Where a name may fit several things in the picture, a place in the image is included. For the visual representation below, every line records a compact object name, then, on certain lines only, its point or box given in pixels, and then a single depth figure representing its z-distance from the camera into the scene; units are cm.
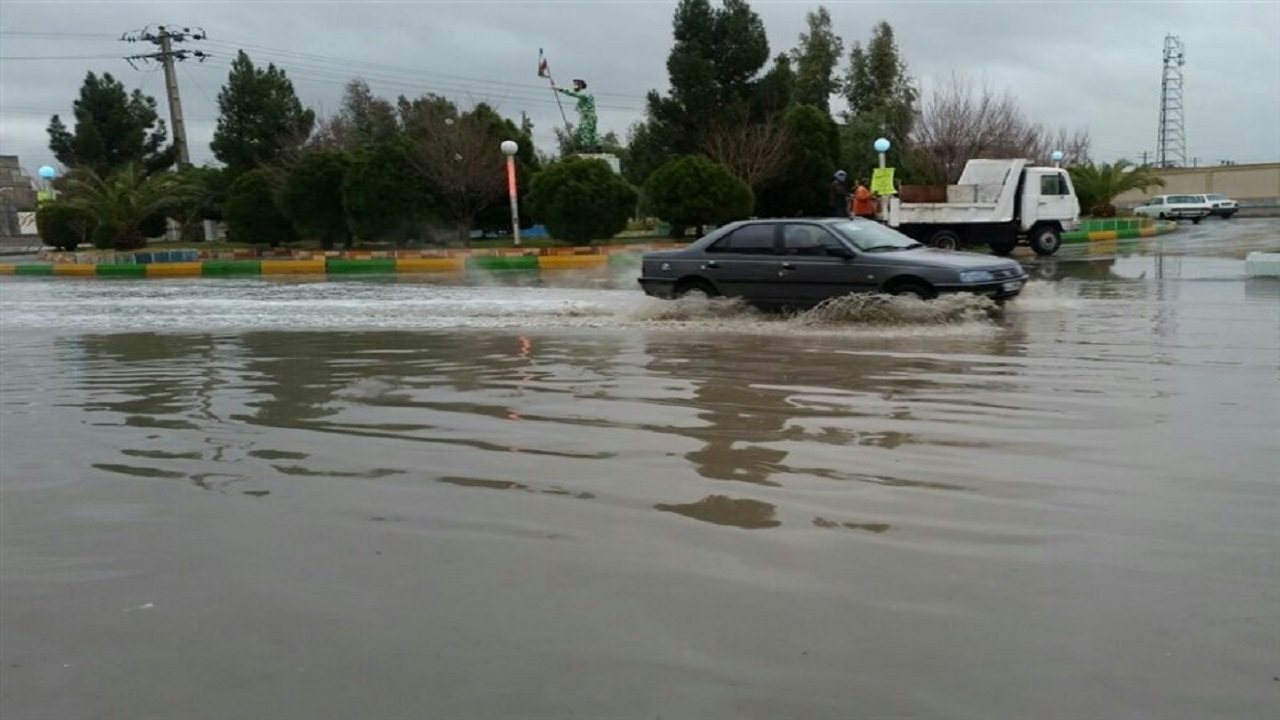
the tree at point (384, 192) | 2788
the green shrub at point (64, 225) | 3231
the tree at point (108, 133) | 4528
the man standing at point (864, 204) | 2153
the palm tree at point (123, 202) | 3091
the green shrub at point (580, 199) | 2622
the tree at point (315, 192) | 2889
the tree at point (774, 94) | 3262
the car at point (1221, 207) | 4456
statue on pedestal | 3922
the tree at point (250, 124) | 3800
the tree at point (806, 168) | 3150
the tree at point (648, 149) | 3312
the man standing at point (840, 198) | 2216
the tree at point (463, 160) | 2875
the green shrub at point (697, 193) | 2658
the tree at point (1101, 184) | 3625
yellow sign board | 2227
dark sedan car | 1056
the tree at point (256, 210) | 3072
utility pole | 4350
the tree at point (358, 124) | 3975
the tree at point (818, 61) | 4372
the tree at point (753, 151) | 3058
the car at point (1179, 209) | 4409
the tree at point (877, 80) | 4266
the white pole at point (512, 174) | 2581
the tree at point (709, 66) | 3200
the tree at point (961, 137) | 3406
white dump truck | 2219
